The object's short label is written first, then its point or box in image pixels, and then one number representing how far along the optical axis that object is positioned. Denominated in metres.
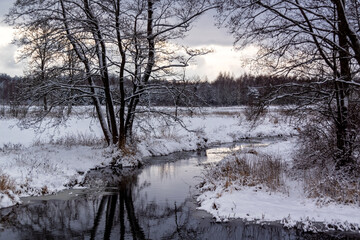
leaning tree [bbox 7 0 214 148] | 14.65
